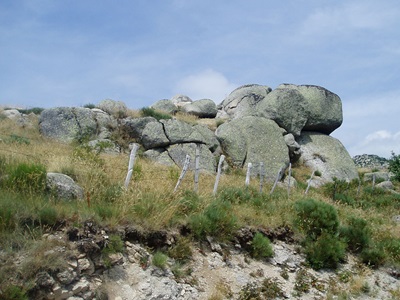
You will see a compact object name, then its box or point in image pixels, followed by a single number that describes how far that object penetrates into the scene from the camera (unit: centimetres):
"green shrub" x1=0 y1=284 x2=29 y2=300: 601
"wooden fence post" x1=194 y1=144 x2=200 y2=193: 1222
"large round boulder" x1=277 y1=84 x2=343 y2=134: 3070
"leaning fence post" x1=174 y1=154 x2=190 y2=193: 1112
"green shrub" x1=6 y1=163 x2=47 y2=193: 869
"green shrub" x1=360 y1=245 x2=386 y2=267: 1211
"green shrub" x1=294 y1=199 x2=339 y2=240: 1235
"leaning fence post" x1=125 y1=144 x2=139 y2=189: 1021
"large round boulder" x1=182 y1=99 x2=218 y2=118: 3278
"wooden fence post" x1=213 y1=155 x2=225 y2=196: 1290
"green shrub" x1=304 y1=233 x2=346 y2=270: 1127
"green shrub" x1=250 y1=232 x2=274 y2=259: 1064
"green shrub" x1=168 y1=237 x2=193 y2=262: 902
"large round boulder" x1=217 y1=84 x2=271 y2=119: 3362
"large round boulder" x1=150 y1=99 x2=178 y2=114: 3244
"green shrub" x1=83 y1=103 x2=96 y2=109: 2773
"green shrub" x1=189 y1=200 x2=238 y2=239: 984
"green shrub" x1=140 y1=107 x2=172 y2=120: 2670
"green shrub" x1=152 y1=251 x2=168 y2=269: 841
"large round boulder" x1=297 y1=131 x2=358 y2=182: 2814
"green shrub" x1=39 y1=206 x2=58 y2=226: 759
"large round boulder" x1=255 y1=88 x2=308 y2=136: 2873
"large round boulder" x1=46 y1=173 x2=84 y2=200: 906
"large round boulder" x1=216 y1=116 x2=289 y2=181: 2459
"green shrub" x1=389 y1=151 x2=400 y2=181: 2926
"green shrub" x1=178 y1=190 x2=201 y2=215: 1038
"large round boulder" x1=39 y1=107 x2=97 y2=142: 2261
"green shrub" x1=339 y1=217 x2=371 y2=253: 1266
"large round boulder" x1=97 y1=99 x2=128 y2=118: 2601
